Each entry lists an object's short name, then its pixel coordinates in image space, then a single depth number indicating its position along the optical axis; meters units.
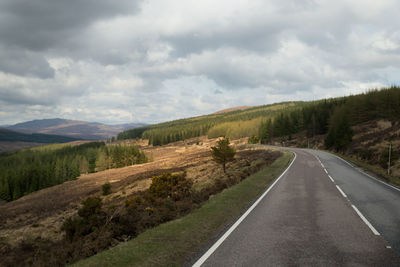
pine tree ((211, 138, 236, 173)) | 34.56
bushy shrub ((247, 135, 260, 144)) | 103.75
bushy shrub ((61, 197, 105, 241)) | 9.64
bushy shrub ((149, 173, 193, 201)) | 17.42
